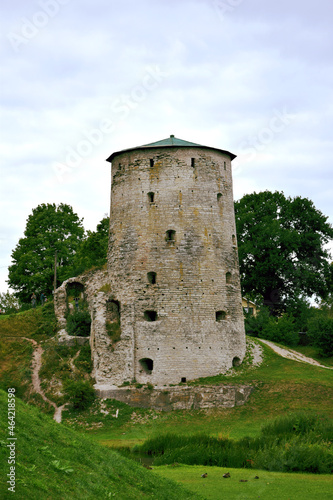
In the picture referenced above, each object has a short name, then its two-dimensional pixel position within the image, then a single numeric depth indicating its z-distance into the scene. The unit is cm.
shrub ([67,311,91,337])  3052
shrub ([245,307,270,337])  3942
